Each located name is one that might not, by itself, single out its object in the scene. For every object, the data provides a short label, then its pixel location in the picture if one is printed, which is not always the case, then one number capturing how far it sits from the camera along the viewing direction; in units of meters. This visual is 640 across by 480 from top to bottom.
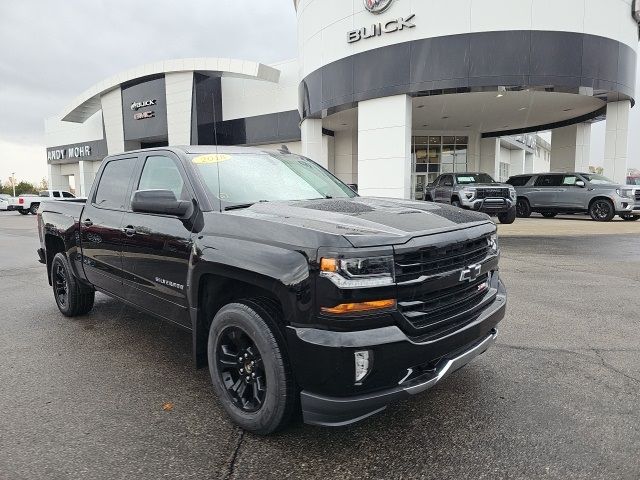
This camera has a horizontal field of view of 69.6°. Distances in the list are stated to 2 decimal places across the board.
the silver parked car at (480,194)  14.91
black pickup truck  2.35
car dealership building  17.28
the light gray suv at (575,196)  15.99
